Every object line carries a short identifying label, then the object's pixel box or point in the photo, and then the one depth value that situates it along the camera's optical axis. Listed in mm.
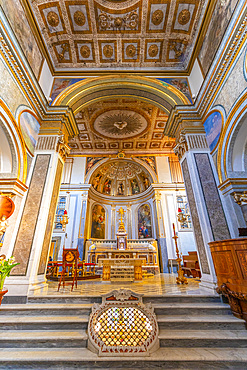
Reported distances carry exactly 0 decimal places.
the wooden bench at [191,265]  7838
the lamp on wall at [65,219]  8867
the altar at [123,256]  6172
